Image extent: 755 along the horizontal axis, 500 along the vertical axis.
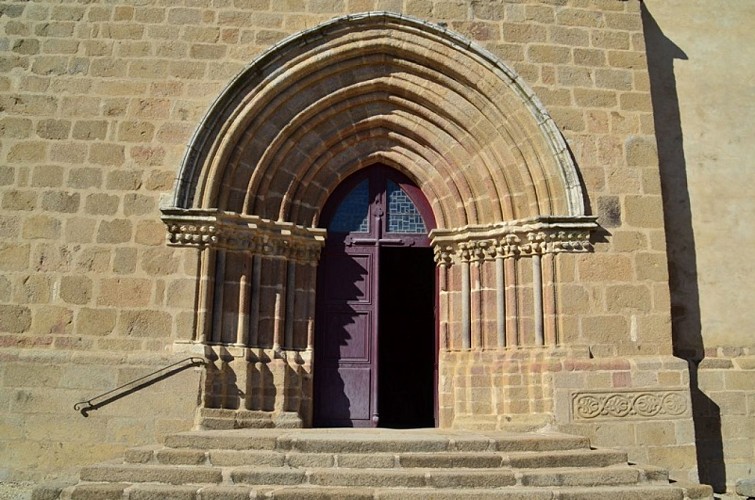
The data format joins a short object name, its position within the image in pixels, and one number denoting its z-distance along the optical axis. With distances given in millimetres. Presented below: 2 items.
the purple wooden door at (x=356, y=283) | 7648
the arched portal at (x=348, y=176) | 7113
